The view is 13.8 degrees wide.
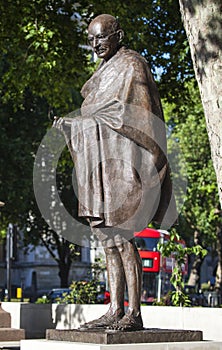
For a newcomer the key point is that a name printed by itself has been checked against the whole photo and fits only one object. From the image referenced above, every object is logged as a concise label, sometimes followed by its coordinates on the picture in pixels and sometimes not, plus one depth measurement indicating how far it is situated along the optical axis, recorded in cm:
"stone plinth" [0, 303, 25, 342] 1191
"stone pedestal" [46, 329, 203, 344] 695
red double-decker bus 3331
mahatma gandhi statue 746
